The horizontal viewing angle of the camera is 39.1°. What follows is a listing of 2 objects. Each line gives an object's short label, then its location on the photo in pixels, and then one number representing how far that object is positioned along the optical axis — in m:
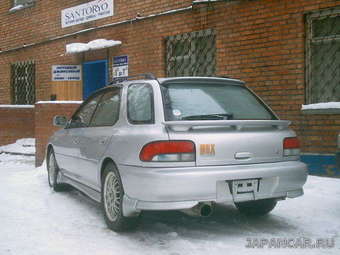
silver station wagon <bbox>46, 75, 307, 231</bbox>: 4.26
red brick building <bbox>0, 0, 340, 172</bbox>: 8.30
